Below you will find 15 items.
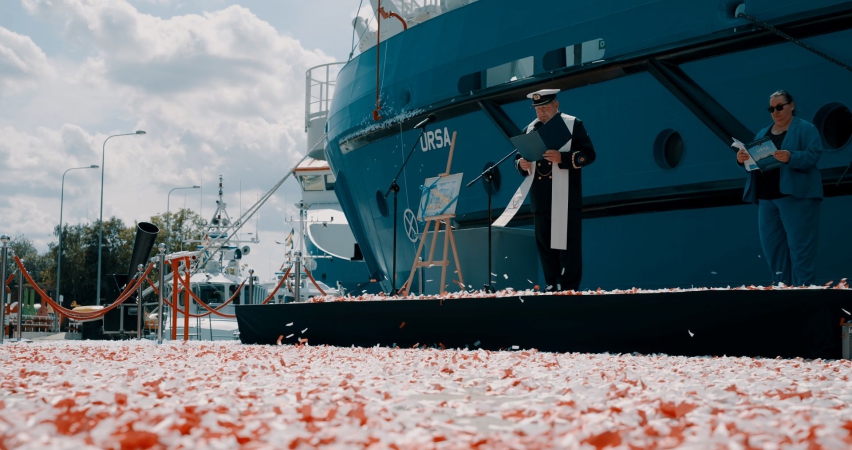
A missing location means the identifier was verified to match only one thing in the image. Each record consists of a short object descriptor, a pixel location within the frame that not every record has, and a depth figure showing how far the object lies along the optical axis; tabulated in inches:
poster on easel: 342.6
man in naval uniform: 232.7
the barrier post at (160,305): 331.3
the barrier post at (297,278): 386.3
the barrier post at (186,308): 349.1
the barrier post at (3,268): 320.8
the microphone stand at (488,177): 263.2
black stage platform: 171.2
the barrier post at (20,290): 337.2
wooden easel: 332.8
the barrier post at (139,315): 363.9
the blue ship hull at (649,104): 268.8
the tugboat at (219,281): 565.6
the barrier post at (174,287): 354.7
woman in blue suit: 215.8
